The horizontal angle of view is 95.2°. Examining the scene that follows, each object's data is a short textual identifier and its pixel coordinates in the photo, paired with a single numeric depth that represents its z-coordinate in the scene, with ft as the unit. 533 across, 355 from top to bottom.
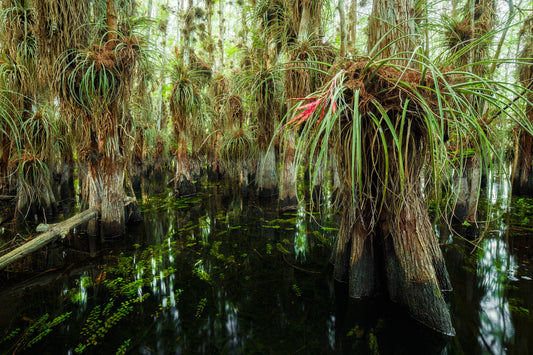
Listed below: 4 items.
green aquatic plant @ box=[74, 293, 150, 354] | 6.82
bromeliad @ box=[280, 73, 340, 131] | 4.94
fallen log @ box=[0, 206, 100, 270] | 8.80
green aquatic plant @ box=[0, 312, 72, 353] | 6.65
